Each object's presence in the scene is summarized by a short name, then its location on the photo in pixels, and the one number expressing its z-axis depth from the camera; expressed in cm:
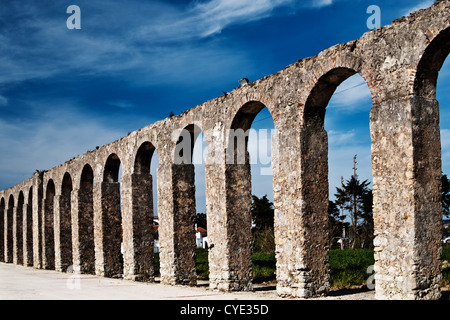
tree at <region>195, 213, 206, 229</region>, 6066
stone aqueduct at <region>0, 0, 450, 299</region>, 752
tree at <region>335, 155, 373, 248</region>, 3397
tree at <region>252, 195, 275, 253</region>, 3884
